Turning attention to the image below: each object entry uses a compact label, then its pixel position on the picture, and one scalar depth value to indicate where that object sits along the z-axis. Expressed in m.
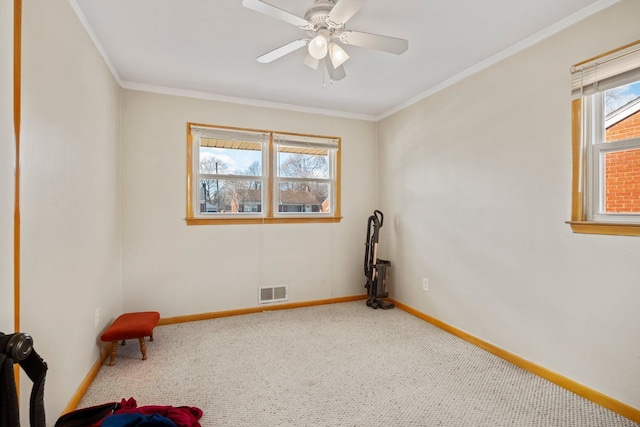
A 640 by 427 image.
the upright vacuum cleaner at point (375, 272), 4.02
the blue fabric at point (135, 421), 1.59
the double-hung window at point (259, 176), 3.65
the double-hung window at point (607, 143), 1.93
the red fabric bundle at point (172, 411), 1.73
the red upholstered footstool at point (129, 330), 2.46
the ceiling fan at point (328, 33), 1.69
